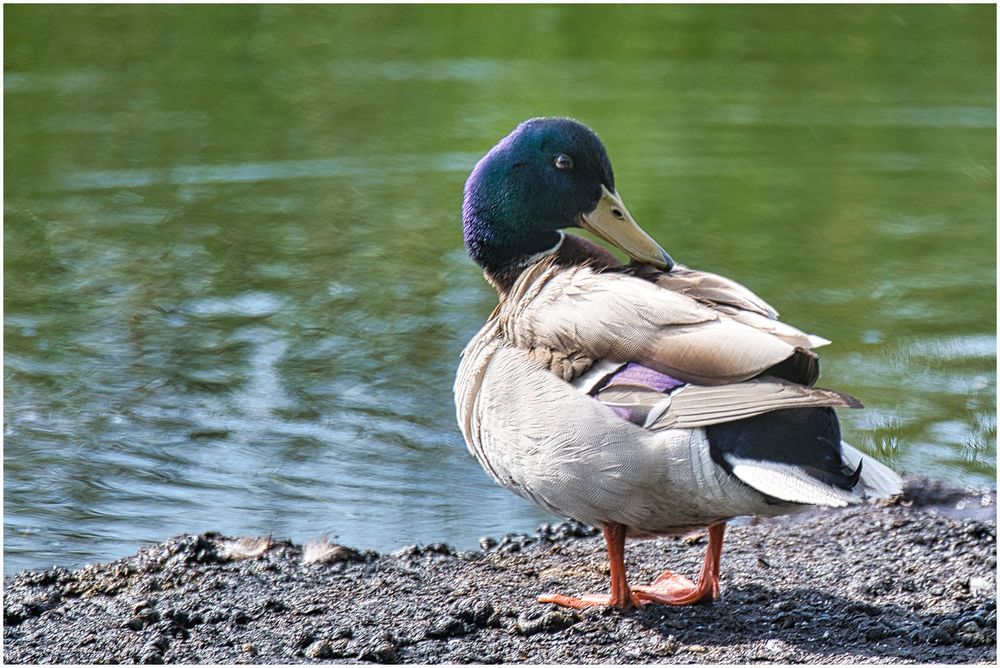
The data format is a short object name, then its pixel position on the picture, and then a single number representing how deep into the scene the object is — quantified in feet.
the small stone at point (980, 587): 28.71
